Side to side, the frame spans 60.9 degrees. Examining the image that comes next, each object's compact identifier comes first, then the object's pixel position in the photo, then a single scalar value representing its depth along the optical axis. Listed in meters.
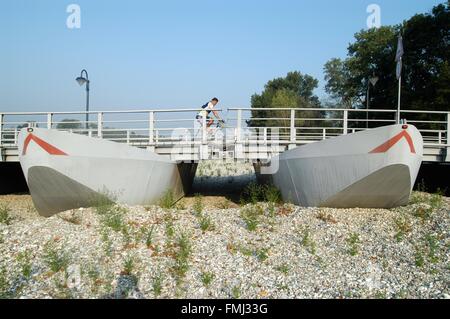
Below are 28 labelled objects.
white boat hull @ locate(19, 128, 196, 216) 7.54
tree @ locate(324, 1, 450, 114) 28.00
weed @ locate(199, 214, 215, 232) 7.16
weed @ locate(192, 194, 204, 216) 8.33
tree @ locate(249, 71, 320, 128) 52.11
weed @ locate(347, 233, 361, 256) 6.08
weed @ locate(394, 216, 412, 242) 6.76
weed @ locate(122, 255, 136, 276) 5.27
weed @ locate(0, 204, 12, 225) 8.16
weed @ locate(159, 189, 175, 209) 9.41
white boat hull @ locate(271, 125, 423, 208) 7.16
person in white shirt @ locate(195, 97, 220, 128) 11.75
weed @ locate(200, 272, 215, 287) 4.96
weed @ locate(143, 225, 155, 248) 6.26
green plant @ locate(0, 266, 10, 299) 4.72
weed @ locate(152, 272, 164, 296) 4.70
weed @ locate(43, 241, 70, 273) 5.30
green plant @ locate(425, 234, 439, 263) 5.78
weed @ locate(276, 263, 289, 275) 5.34
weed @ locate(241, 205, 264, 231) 7.29
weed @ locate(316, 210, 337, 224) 7.71
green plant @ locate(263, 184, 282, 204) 9.69
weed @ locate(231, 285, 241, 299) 4.66
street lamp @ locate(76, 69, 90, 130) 16.91
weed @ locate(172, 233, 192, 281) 5.23
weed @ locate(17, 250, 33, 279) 5.18
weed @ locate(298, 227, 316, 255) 6.23
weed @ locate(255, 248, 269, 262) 5.76
